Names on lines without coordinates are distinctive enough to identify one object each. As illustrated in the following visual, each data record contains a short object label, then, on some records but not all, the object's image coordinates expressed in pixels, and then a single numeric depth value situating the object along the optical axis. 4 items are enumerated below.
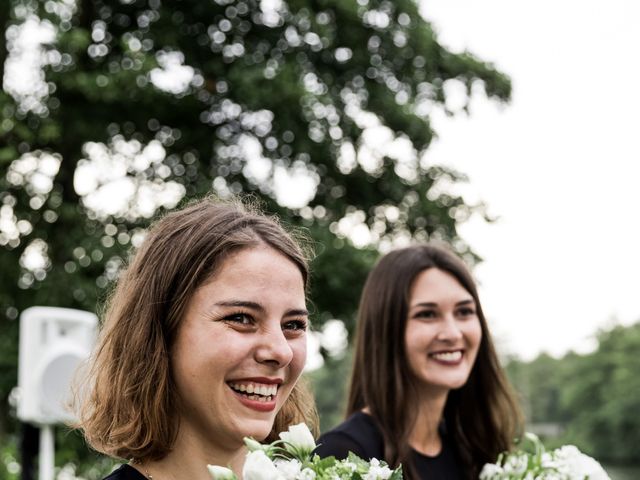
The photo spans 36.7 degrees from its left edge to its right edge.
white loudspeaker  6.49
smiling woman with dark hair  3.73
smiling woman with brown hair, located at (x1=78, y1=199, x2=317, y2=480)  1.99
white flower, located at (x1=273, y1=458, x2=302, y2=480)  1.69
